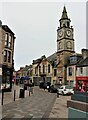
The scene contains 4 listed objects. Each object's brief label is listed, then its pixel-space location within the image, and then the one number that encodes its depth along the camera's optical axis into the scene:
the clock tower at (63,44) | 22.99
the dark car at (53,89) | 15.78
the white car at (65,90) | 13.24
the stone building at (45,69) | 25.25
